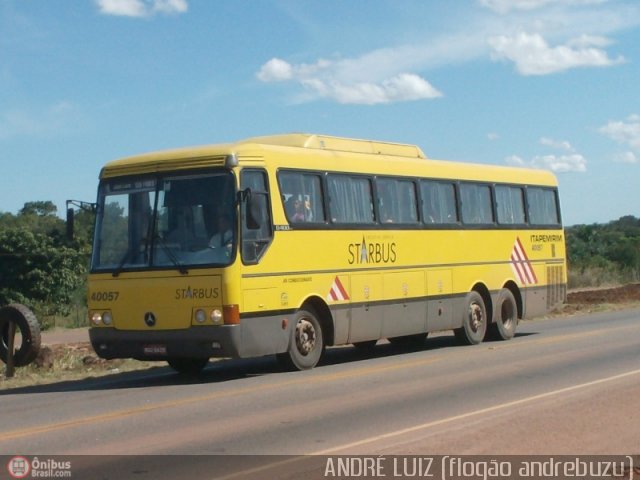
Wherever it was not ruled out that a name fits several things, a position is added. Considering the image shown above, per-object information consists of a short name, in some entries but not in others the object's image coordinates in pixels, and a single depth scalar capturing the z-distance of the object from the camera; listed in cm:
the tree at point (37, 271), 4912
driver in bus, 1591
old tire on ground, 1805
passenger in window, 1730
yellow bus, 1593
